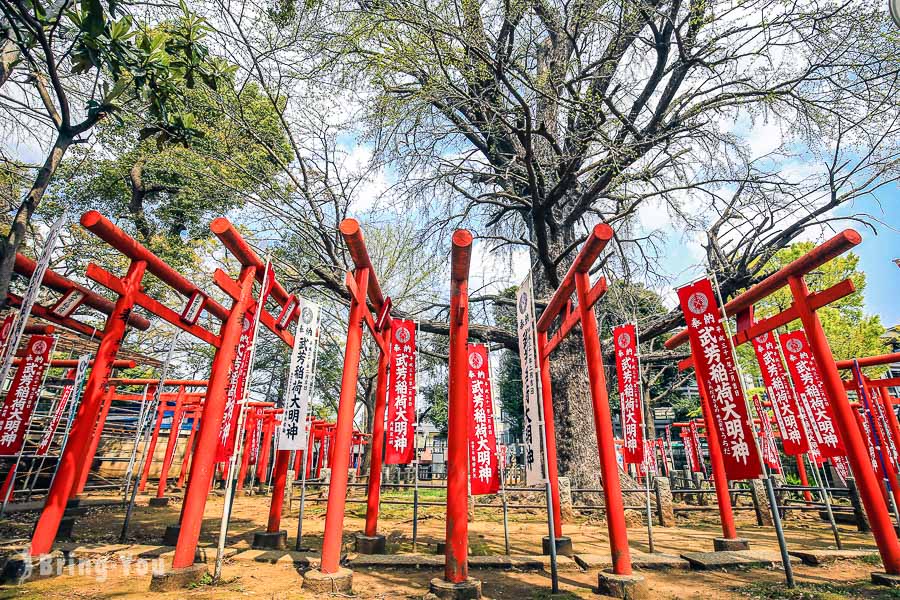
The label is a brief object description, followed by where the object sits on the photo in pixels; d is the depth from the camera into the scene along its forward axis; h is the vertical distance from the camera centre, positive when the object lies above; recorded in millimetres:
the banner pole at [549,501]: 3846 -287
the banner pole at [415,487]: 6059 -263
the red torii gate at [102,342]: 4062 +1273
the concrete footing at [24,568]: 3922 -862
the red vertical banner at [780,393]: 6492 +1075
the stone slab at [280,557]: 5184 -1036
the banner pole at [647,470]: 5616 -34
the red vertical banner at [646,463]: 5754 +66
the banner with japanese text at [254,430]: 12695 +1125
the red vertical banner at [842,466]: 8234 +45
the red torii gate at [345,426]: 3916 +405
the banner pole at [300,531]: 5793 -794
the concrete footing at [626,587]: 3803 -984
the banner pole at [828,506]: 5662 -465
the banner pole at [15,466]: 5547 +12
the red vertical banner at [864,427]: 8338 +774
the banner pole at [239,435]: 3854 +310
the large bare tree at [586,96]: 6492 +5879
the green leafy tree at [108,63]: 3047 +2953
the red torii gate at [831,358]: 4191 +1155
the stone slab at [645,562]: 5006 -1028
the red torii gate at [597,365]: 4051 +1018
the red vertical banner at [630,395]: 6059 +1010
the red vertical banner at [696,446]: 13359 +659
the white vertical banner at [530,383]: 4287 +836
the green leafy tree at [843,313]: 15938 +5747
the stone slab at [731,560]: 4992 -1000
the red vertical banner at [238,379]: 4660 +960
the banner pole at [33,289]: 3385 +1347
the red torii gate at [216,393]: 3977 +719
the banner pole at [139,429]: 5928 +608
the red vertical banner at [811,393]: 5966 +1055
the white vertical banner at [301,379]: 4785 +974
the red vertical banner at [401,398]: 6125 +982
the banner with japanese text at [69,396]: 7061 +1308
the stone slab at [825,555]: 5168 -985
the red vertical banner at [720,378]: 3973 +855
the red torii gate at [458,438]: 3748 +268
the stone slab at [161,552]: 5109 -998
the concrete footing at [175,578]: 3723 -913
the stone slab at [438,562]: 5086 -1042
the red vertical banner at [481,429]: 4816 +465
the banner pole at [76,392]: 6116 +1086
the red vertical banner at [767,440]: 8768 +551
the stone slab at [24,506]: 6623 -575
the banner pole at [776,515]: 3828 -402
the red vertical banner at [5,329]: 5318 +1608
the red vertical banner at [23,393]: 6301 +1054
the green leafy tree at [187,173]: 8430 +7652
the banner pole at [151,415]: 5973 +850
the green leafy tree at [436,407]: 26469 +3882
